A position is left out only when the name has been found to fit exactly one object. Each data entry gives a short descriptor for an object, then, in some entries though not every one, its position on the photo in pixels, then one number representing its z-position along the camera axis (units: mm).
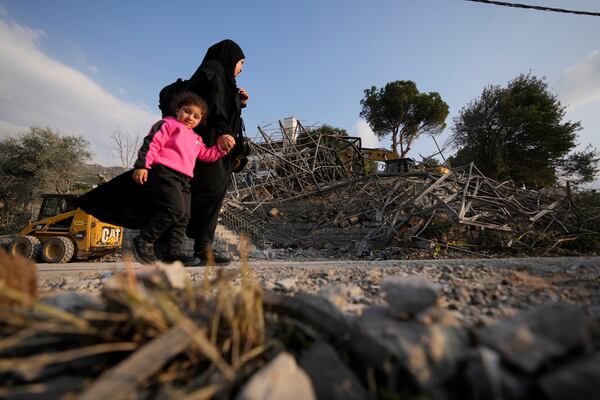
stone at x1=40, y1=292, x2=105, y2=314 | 882
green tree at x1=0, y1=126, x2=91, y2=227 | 20719
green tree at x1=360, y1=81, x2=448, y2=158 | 28500
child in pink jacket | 2328
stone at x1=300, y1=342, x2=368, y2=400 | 710
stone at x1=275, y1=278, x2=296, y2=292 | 1716
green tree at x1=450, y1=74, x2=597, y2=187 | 18422
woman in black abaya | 2756
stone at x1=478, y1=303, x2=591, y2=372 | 683
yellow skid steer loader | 7098
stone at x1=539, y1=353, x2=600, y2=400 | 606
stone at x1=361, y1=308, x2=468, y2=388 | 691
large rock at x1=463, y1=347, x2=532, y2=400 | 629
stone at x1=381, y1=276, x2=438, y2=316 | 917
